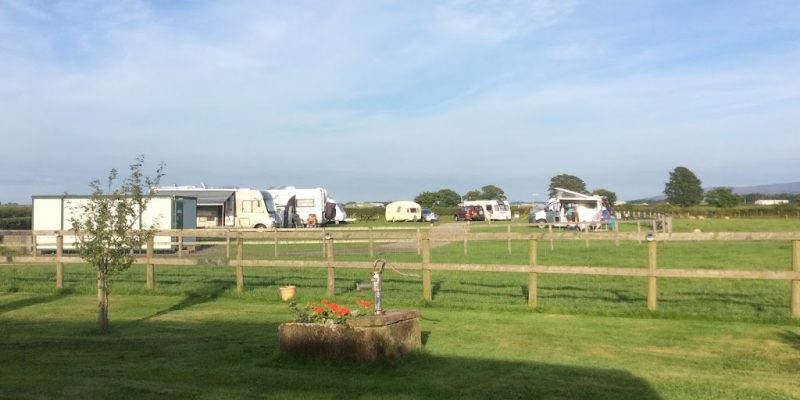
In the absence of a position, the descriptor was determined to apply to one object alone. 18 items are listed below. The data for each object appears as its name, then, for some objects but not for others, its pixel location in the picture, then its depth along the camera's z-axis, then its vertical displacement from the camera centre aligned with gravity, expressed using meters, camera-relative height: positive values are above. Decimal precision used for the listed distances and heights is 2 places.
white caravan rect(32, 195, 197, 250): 24.94 -0.11
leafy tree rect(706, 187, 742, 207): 103.56 +1.64
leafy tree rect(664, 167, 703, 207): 126.04 +3.70
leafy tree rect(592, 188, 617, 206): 113.67 +2.55
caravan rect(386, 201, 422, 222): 65.50 -0.19
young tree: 9.11 -0.26
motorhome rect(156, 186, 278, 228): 34.19 +0.20
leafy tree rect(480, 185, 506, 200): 131.25 +3.18
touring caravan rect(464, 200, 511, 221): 60.78 -0.05
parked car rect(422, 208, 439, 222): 63.22 -0.58
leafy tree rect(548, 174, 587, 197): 132.12 +5.42
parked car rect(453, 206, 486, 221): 60.31 -0.31
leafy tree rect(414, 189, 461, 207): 115.00 +1.95
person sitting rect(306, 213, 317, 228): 44.38 -0.67
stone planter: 6.65 -1.25
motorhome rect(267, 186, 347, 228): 44.00 +0.42
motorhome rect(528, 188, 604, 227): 40.22 +0.11
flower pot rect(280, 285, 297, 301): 11.62 -1.37
